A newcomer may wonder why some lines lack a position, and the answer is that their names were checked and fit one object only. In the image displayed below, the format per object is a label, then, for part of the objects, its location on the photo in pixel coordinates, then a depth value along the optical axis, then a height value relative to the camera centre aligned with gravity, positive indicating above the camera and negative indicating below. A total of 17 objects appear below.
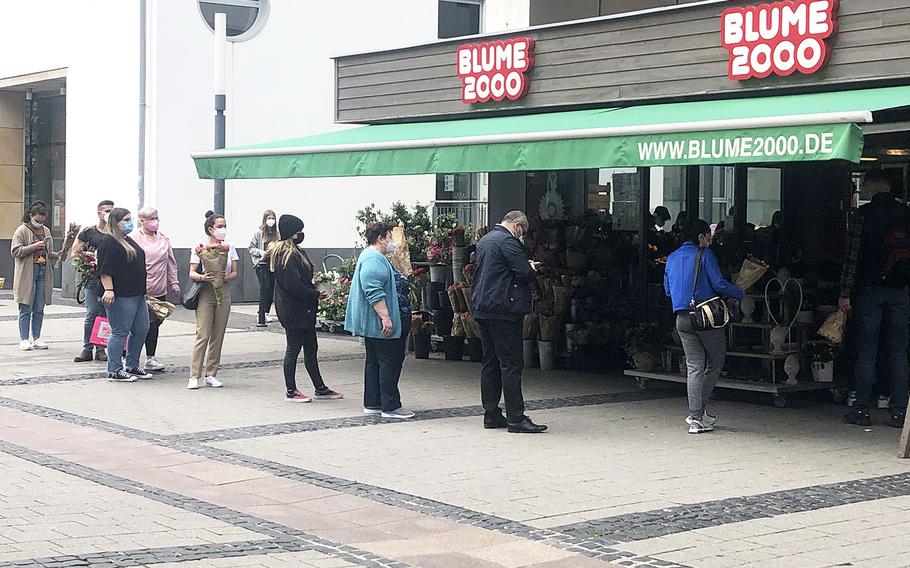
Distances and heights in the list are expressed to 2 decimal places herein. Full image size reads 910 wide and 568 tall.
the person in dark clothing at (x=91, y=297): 14.20 -0.61
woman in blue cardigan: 10.58 -0.58
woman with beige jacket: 15.35 -0.33
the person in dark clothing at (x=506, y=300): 9.94 -0.41
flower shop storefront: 10.06 +0.82
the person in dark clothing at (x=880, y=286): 10.24 -0.27
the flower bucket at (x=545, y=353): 14.12 -1.15
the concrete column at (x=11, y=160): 27.00 +1.67
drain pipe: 22.17 +2.71
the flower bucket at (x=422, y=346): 15.18 -1.17
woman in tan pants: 12.42 -0.47
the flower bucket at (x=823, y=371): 11.50 -1.06
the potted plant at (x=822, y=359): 11.37 -0.95
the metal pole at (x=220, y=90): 15.24 +1.80
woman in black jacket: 11.41 -0.41
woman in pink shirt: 13.44 -0.18
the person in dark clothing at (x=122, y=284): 12.73 -0.41
